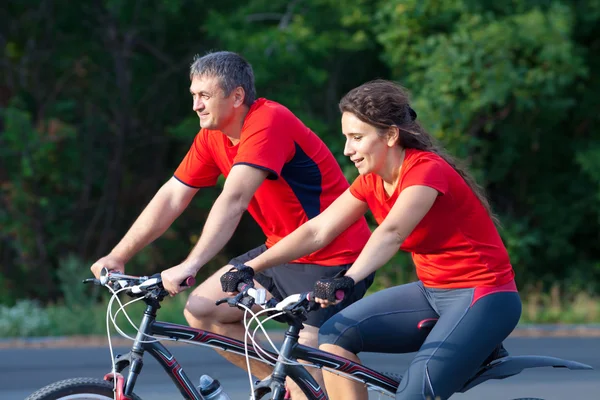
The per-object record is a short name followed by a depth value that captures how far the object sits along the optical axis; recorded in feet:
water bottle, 28.35
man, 29.89
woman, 26.05
